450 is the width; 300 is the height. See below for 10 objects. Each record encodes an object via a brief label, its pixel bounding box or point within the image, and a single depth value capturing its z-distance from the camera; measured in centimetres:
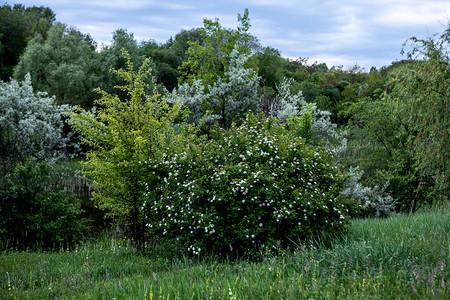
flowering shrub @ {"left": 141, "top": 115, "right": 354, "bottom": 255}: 645
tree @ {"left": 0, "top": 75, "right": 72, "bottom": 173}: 1589
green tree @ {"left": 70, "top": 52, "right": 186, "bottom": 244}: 842
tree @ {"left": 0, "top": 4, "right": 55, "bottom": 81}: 4841
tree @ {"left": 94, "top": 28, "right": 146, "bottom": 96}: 2980
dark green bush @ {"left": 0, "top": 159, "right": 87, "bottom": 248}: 1070
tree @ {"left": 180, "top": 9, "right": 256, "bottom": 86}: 2347
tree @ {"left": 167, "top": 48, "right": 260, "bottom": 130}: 1888
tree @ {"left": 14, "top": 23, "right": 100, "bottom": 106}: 2902
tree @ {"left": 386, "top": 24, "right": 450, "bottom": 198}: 872
